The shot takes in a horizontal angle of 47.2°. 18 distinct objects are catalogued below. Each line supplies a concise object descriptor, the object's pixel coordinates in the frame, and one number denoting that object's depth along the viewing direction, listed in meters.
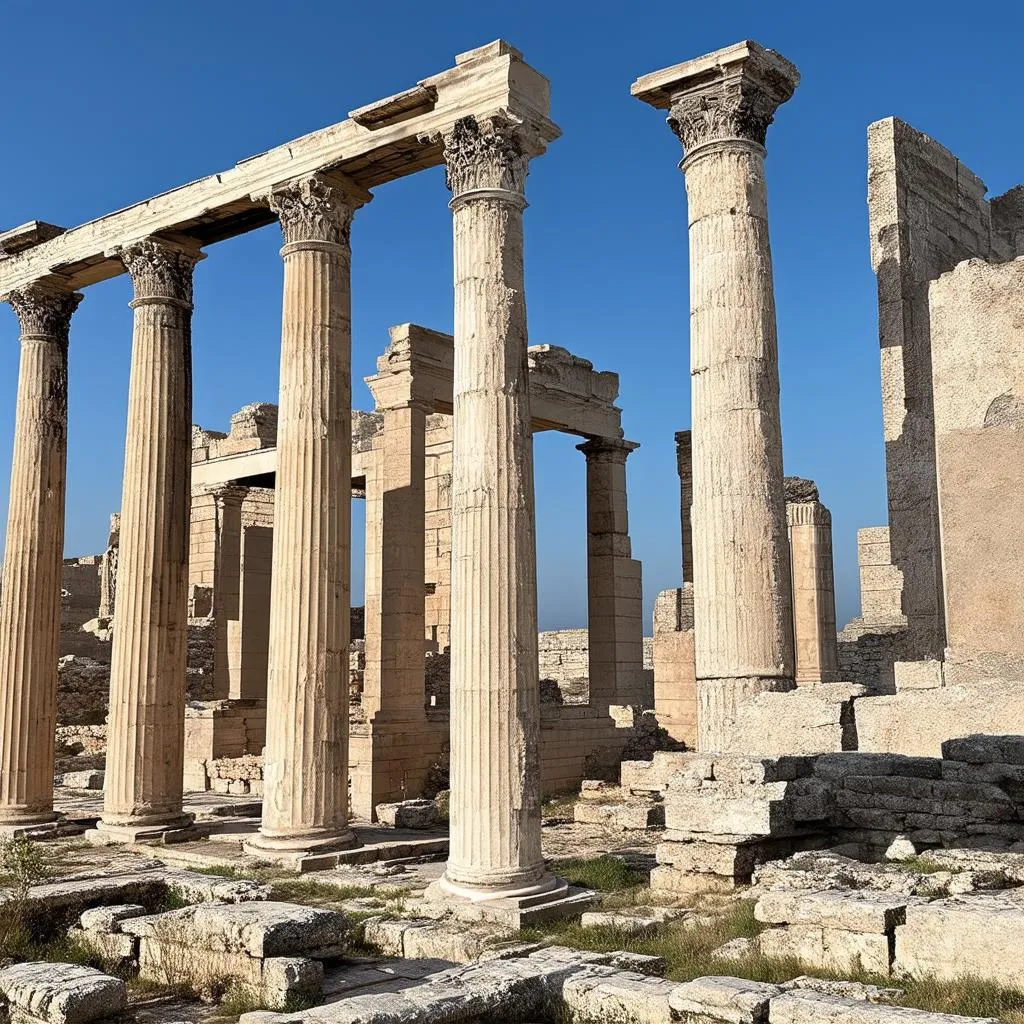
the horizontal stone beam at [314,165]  11.30
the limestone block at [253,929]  7.68
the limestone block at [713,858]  9.95
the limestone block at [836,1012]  5.54
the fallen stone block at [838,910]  7.18
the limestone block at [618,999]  6.37
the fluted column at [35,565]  15.42
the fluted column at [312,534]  12.37
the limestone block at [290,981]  7.22
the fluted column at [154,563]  14.23
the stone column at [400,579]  18.47
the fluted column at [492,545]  10.06
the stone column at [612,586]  23.31
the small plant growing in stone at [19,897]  8.39
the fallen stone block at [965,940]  6.52
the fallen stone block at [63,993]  6.57
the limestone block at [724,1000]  6.01
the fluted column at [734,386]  11.82
